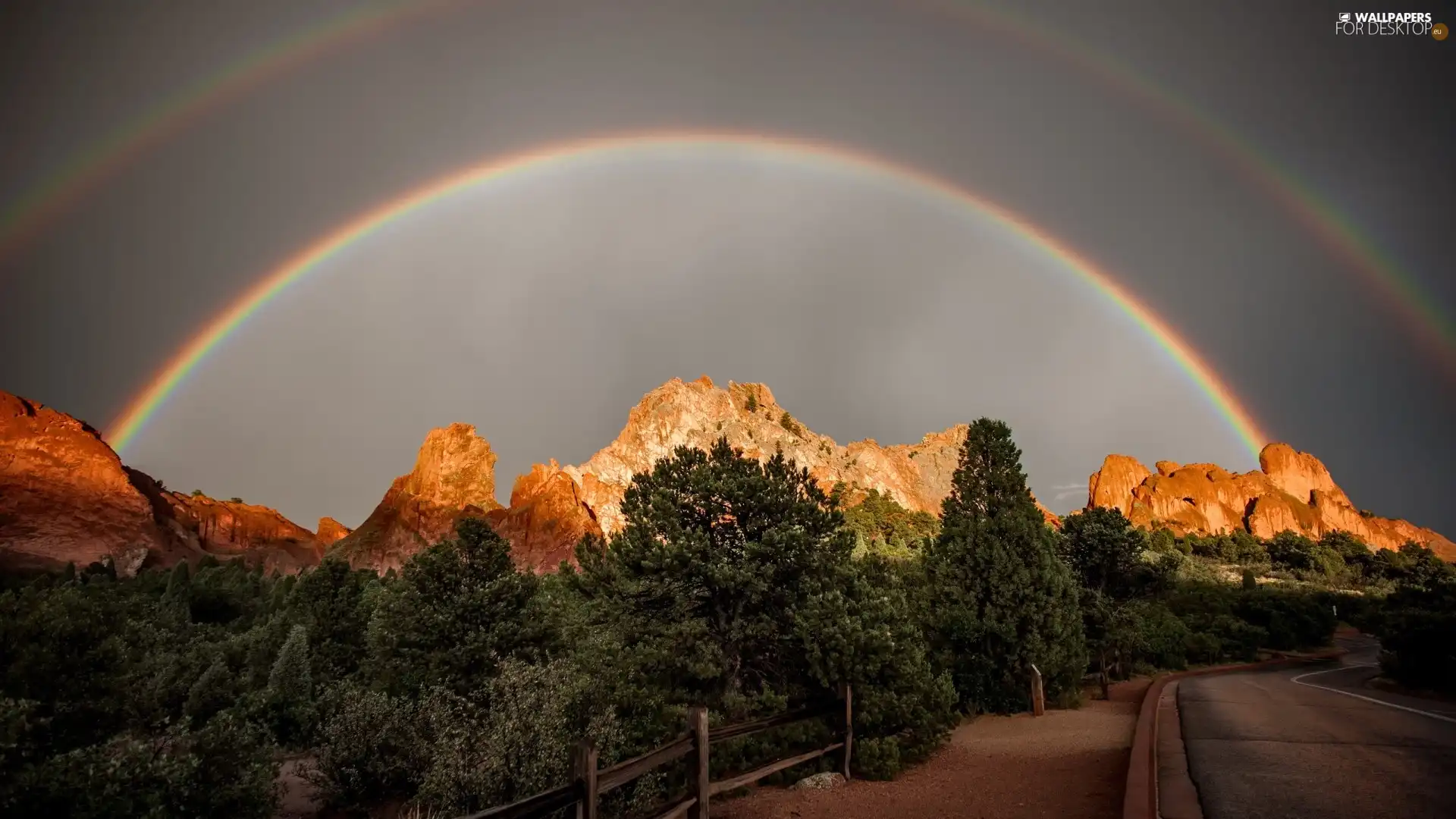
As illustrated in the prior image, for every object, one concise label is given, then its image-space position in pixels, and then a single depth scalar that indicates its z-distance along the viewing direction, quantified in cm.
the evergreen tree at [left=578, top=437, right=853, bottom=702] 1411
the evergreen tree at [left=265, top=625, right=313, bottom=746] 2742
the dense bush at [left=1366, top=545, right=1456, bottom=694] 2042
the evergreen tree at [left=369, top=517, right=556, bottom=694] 2159
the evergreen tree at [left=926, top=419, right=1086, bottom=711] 2120
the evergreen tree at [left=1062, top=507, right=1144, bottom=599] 2833
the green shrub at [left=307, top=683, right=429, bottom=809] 1775
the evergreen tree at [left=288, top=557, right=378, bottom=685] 3159
